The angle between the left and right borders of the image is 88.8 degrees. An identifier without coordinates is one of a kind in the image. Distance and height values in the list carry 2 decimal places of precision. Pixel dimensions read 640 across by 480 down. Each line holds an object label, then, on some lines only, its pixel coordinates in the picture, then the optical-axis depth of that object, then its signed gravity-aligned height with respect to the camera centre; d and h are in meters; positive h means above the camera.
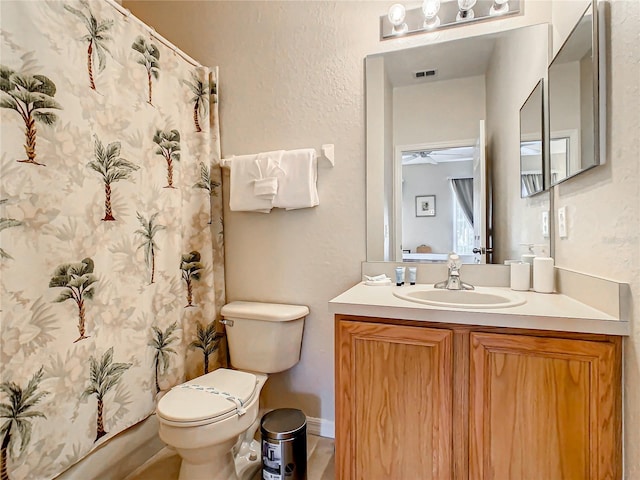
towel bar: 1.75 +0.44
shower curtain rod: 1.38 +0.97
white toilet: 1.24 -0.68
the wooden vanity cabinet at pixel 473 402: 0.95 -0.55
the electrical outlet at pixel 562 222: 1.28 +0.04
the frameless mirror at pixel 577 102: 1.00 +0.45
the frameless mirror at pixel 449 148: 1.53 +0.42
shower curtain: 1.07 +0.03
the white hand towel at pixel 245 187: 1.80 +0.27
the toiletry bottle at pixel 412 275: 1.61 -0.21
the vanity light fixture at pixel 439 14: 1.51 +1.04
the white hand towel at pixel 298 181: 1.73 +0.29
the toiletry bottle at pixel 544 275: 1.34 -0.18
